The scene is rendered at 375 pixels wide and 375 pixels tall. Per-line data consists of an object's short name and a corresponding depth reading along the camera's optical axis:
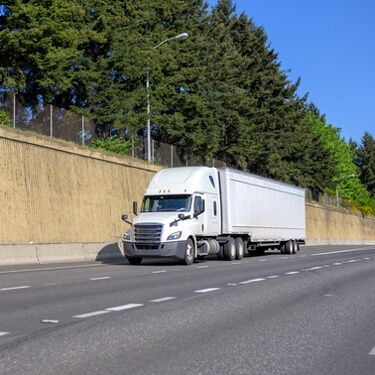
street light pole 37.53
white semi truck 23.33
